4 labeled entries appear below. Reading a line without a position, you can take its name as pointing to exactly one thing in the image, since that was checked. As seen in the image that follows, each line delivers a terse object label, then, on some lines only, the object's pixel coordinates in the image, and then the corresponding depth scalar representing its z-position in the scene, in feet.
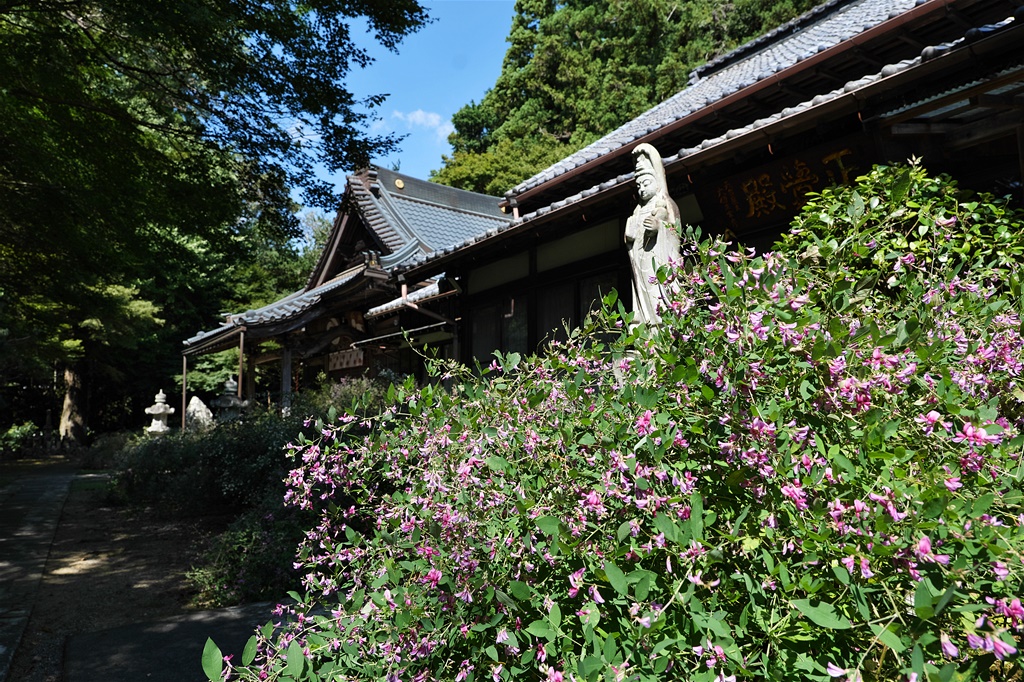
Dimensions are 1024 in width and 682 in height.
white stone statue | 14.64
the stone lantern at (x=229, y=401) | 52.06
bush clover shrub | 4.73
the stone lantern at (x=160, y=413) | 69.56
